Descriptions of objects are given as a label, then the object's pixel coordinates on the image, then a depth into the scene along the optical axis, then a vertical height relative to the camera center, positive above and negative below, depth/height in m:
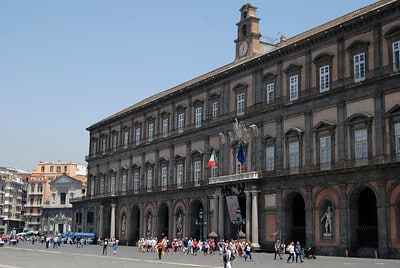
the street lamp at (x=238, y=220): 48.40 +0.68
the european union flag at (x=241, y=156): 48.19 +5.71
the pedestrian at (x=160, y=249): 39.32 -1.37
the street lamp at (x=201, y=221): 56.19 +0.66
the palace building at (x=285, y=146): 38.69 +6.53
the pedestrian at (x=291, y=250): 36.06 -1.27
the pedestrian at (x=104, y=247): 45.71 -1.48
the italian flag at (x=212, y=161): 50.53 +5.54
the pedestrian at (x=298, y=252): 35.72 -1.34
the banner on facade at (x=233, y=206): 49.08 +1.80
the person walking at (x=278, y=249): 39.31 -1.29
